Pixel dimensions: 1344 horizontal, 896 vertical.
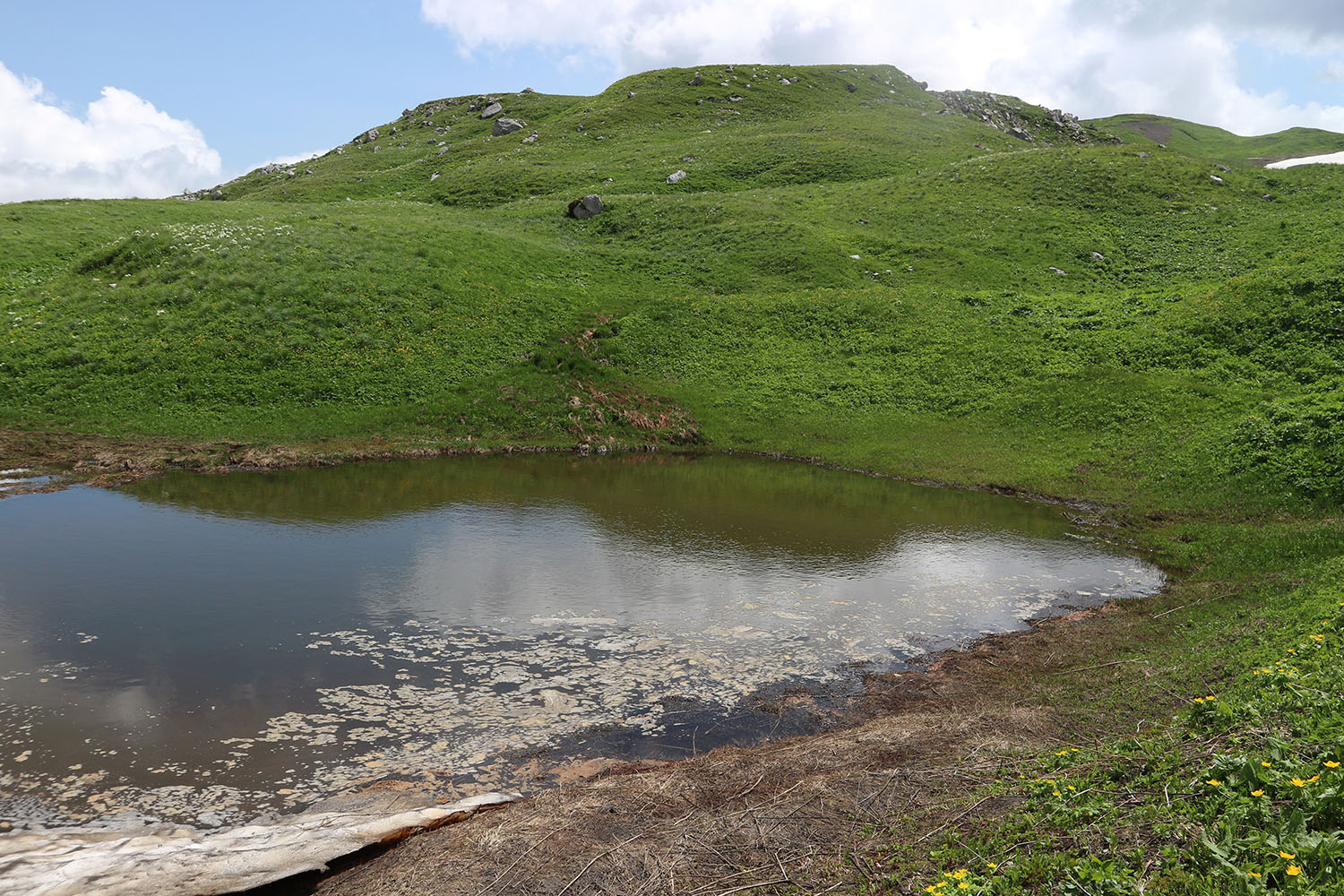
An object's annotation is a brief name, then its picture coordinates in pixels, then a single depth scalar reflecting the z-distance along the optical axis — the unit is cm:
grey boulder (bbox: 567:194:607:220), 6906
